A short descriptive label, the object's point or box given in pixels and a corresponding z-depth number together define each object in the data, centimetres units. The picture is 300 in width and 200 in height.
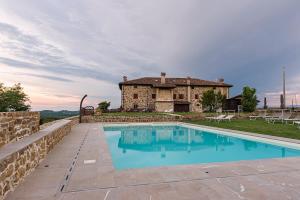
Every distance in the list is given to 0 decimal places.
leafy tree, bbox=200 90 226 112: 3103
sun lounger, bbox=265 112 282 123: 1853
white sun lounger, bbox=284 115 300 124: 1522
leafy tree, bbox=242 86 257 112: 2780
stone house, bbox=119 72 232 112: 3378
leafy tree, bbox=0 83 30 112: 2195
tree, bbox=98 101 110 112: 3520
